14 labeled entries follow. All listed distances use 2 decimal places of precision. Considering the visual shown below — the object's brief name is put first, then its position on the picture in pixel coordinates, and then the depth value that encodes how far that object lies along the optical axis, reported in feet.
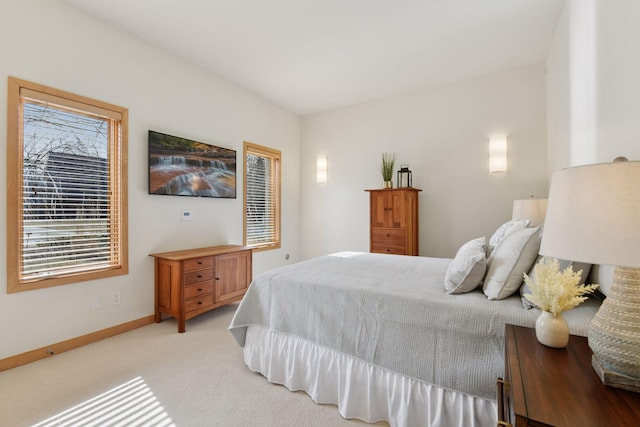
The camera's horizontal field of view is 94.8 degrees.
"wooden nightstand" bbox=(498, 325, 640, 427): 2.36
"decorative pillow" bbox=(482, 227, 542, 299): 5.03
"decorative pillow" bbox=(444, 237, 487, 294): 5.39
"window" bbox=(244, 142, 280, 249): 14.38
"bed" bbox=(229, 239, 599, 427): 4.51
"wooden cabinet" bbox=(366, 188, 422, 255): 12.52
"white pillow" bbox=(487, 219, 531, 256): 6.72
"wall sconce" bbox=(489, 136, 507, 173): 11.89
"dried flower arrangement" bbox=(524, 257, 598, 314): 3.58
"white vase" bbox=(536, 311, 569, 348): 3.48
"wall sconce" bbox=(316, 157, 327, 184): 16.48
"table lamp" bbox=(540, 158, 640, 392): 2.36
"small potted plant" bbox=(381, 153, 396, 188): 13.41
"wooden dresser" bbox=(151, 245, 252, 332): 9.55
